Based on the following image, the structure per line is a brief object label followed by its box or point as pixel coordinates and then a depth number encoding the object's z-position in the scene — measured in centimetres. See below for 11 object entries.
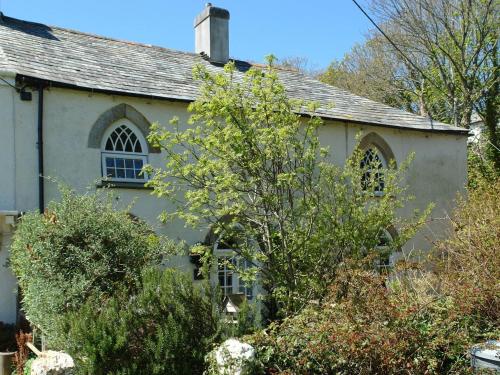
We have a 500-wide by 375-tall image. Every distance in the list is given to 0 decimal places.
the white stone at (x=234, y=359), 647
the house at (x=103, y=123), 1137
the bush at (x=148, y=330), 658
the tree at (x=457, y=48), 2269
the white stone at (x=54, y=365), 642
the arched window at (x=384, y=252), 1023
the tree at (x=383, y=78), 2855
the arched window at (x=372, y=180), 1059
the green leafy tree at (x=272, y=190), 923
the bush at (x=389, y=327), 649
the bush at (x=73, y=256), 784
